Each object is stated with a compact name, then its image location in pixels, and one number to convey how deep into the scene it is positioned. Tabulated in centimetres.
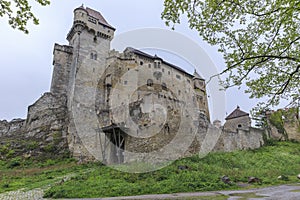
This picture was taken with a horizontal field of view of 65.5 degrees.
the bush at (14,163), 2055
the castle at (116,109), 1660
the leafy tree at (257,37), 660
